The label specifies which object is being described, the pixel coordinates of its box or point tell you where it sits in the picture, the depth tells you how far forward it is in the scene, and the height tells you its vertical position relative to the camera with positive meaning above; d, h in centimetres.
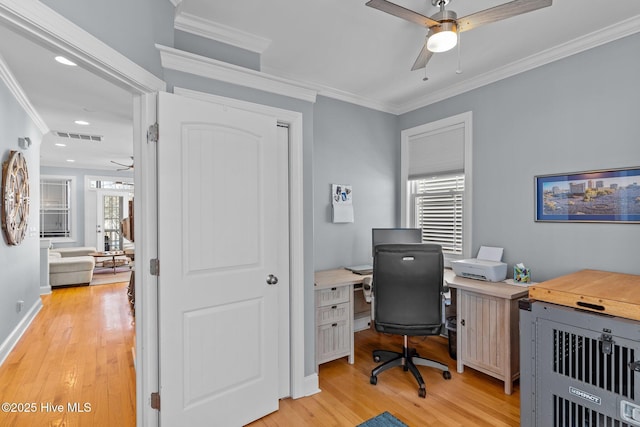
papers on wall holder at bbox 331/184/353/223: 363 +10
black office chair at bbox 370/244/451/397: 253 -59
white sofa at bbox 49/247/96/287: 595 -106
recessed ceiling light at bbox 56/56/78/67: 277 +131
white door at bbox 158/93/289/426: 184 -30
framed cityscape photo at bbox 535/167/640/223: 238 +13
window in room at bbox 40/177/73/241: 800 +13
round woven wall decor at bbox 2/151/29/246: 327 +16
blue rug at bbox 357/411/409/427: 213 -138
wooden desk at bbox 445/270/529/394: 249 -93
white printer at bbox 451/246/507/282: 288 -49
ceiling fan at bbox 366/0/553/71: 173 +111
